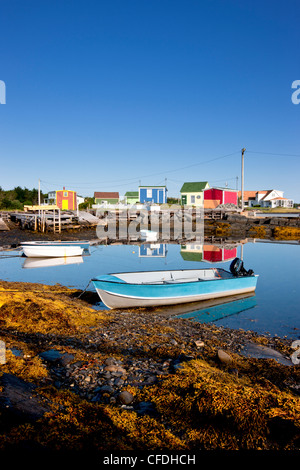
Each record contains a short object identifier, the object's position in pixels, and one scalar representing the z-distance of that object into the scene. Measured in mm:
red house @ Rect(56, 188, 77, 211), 71250
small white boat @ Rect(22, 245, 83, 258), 27391
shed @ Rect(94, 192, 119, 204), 94350
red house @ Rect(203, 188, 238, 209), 69812
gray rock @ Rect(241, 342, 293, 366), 9325
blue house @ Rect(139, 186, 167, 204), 75562
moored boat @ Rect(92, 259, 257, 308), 13906
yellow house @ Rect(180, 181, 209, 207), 73625
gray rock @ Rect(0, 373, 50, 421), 4660
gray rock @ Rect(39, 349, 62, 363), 7409
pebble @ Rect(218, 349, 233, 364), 8148
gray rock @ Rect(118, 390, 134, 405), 5758
